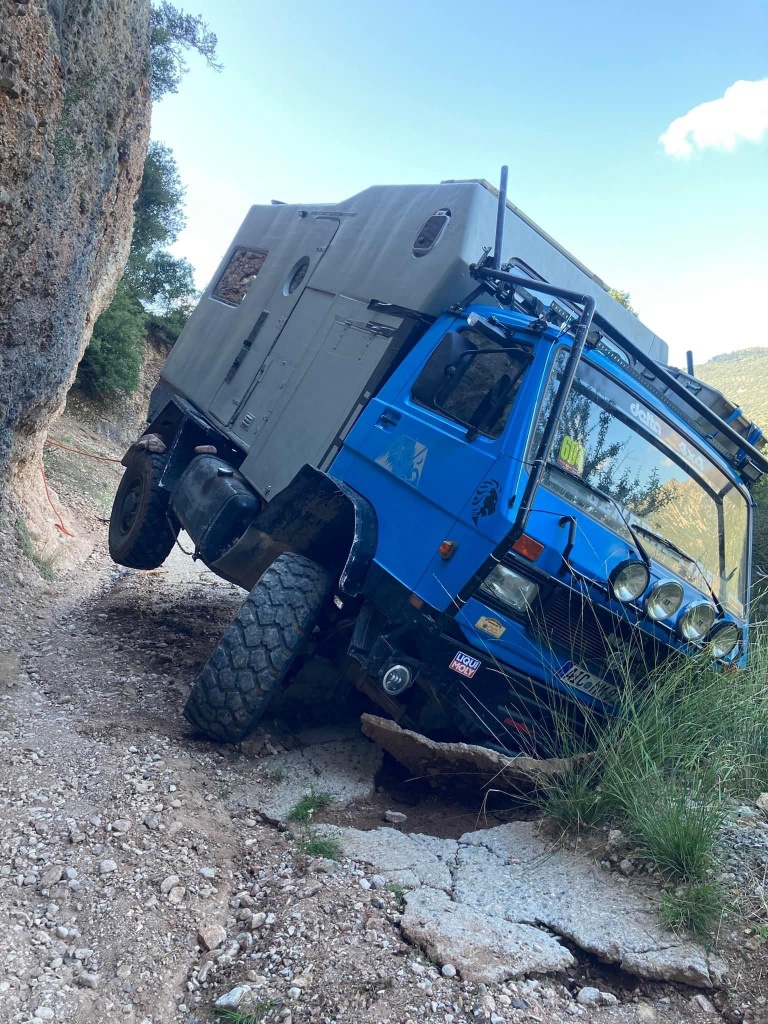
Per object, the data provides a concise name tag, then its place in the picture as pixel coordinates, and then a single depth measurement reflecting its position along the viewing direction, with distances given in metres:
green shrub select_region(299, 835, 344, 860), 3.31
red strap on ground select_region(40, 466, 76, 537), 7.98
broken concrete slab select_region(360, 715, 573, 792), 3.64
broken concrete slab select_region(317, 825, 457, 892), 3.17
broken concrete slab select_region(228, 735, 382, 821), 3.81
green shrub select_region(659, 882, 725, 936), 2.83
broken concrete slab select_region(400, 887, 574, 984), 2.62
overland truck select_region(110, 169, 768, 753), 3.65
